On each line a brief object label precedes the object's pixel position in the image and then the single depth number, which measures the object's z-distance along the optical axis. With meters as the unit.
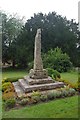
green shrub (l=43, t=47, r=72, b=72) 10.70
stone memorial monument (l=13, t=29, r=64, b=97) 4.72
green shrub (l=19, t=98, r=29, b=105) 3.78
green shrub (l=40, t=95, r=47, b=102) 3.93
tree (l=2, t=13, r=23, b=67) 13.82
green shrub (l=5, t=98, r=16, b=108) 3.71
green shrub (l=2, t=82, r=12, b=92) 5.27
